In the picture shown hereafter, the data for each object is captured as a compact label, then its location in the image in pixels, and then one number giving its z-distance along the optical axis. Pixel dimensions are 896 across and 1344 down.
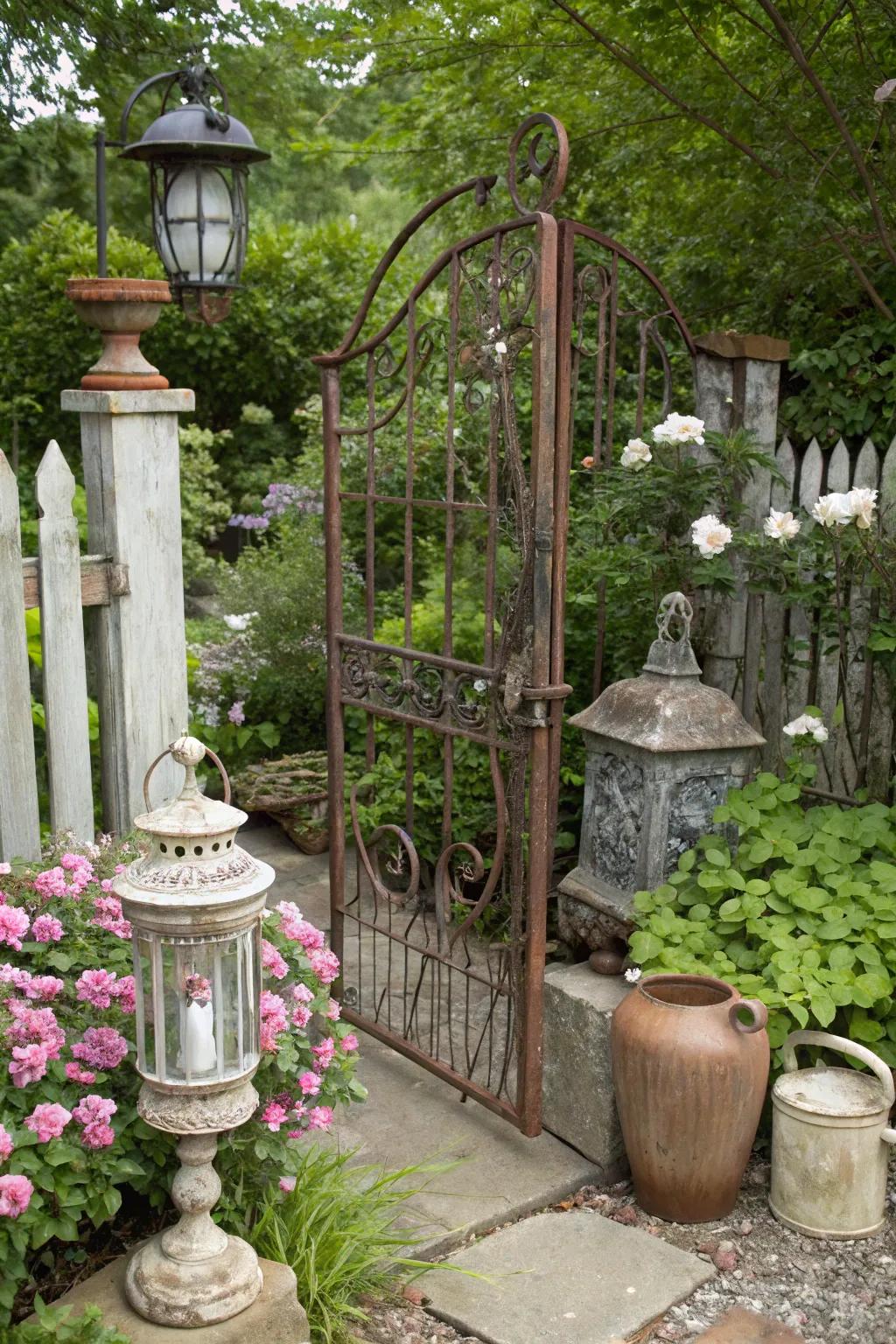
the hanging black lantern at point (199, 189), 4.60
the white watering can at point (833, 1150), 2.99
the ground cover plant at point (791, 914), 3.11
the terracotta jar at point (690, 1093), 2.95
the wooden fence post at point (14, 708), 2.78
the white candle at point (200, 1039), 2.28
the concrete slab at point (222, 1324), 2.30
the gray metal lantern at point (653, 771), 3.42
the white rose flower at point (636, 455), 3.80
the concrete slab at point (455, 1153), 3.09
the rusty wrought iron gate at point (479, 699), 3.15
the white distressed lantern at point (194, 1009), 2.25
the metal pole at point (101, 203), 3.43
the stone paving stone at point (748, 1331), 2.70
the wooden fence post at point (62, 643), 2.81
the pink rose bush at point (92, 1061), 2.22
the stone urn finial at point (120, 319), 2.89
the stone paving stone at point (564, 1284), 2.71
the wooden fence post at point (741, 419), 4.07
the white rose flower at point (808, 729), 3.71
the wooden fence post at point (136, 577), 3.00
